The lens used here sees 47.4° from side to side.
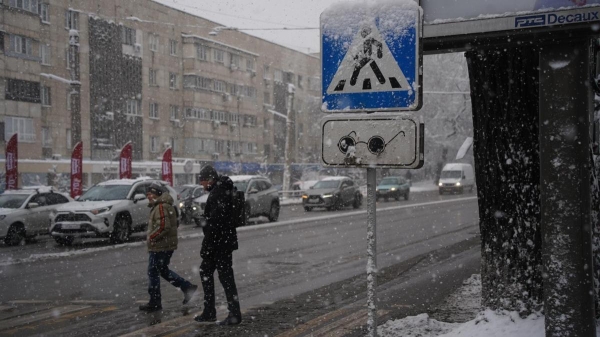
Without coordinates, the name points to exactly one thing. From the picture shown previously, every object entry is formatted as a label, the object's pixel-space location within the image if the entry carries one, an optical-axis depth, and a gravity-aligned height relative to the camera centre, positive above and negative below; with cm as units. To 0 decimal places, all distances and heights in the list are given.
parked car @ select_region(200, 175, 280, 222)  2447 -134
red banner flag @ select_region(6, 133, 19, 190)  2414 -15
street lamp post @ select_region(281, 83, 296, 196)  4154 +124
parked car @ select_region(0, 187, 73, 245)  1816 -136
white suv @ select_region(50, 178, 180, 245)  1742 -139
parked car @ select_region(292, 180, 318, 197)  4788 -208
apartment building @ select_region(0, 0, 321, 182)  4284 +602
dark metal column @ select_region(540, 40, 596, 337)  475 -21
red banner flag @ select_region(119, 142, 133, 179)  2716 -13
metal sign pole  412 -57
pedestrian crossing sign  407 +63
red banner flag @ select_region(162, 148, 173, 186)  3033 -29
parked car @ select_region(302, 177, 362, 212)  3331 -172
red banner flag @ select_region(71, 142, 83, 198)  2492 -37
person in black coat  768 -93
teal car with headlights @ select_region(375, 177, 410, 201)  4412 -190
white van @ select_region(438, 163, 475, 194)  5325 -149
